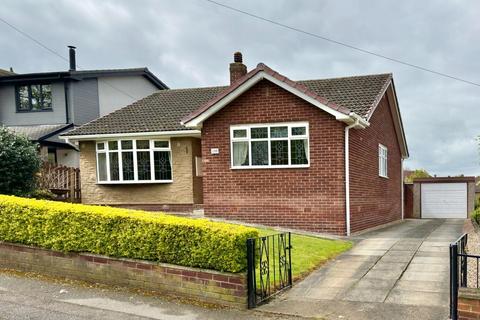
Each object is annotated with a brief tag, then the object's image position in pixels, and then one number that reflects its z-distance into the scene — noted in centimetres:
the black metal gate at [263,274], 628
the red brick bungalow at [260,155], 1280
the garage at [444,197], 2431
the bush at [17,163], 1373
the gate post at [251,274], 625
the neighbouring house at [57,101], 2294
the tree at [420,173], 4086
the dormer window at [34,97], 2361
